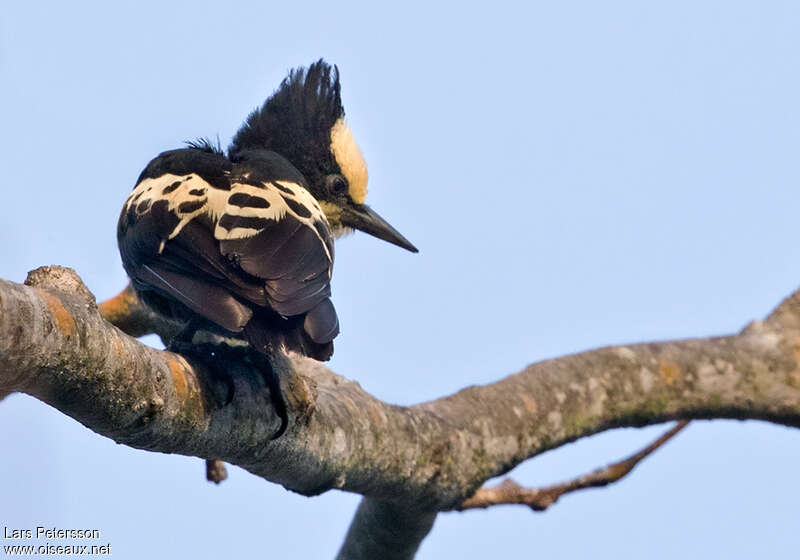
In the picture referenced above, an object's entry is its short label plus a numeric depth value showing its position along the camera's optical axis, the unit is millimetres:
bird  5934
